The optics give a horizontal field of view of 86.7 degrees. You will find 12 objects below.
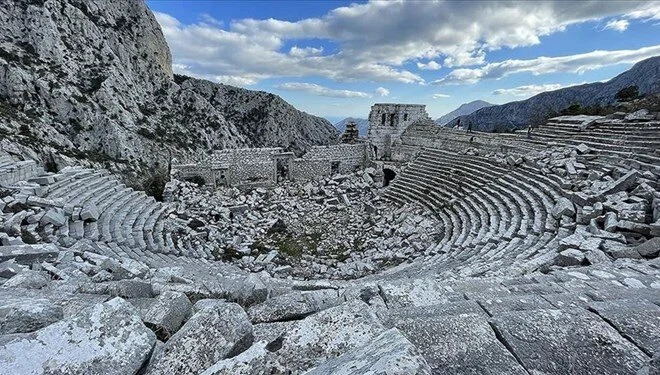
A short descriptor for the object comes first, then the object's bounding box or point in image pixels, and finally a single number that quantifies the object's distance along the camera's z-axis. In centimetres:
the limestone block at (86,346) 191
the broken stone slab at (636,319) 228
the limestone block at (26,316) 237
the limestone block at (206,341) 204
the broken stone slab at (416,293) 326
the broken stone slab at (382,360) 145
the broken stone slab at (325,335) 210
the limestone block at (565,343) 199
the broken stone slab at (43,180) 1020
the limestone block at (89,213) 920
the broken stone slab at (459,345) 198
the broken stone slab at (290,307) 296
